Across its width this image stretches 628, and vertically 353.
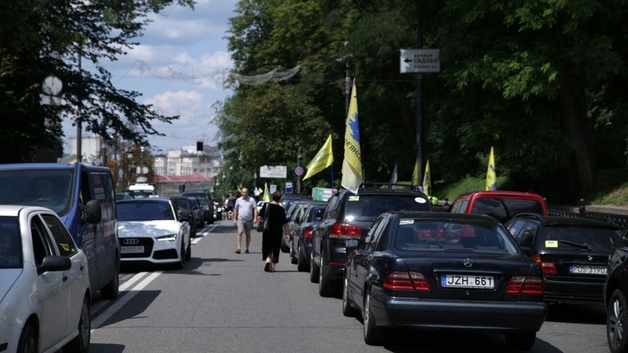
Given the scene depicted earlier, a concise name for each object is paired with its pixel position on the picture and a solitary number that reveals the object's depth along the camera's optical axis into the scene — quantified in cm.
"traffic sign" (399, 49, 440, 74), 3228
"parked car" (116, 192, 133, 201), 3778
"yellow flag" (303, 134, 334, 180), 2719
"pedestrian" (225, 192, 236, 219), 6299
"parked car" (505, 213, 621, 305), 1382
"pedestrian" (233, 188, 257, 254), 2744
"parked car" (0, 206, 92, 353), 746
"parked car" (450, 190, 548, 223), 1988
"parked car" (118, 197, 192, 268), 2111
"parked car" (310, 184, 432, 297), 1553
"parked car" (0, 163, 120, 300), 1309
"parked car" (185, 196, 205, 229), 4900
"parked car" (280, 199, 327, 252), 2899
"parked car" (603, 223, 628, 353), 1037
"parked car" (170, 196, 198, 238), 3994
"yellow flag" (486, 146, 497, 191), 2988
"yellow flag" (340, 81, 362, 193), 2034
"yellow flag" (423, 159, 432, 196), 3661
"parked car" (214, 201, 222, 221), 6610
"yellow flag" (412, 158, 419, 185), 3338
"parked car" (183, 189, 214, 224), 5744
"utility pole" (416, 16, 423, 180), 3247
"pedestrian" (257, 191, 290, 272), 2155
